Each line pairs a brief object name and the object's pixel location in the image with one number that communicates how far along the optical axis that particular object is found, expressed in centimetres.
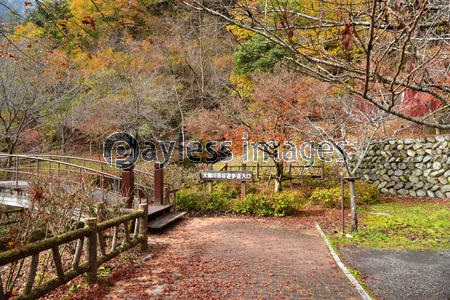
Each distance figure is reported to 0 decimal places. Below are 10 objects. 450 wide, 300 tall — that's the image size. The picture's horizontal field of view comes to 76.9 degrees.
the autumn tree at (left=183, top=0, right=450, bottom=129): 208
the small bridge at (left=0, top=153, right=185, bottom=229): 768
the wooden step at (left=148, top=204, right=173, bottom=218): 846
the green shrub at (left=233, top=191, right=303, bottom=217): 992
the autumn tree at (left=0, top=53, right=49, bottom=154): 1159
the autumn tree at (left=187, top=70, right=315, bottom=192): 1174
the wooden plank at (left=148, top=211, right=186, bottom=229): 781
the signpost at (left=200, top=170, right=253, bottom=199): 1092
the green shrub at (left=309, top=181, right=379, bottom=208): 1108
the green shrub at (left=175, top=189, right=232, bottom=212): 1046
